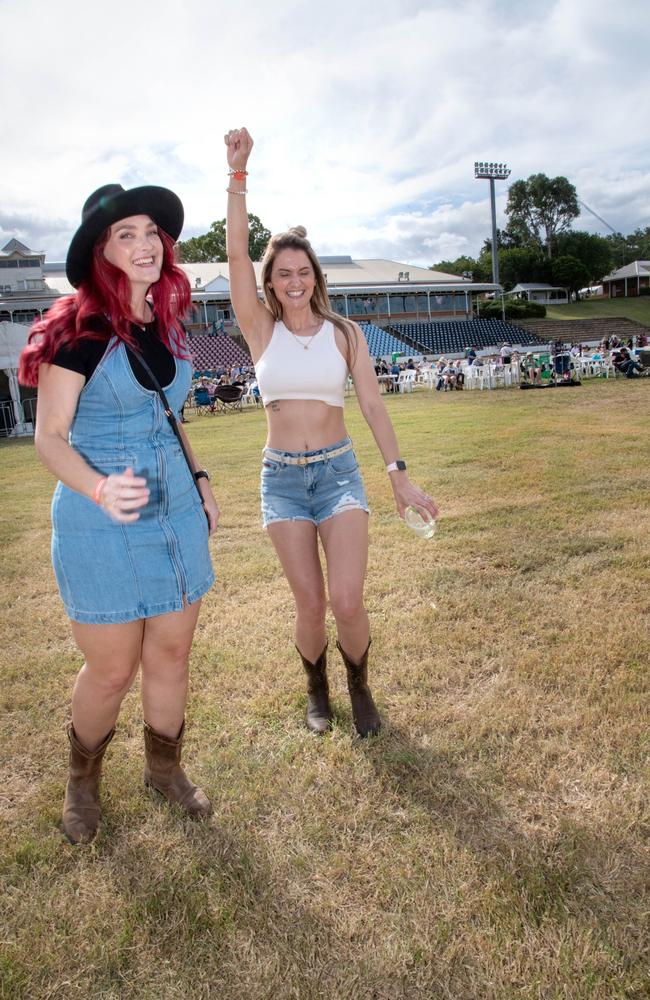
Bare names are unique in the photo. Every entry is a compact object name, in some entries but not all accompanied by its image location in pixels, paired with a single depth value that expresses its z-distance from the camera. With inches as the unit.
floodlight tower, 2588.6
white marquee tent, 645.9
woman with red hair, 78.4
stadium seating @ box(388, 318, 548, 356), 1797.5
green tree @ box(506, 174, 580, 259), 3435.0
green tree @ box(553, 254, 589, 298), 2888.8
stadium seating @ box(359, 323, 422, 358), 1679.4
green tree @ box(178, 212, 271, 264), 2694.4
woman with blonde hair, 115.7
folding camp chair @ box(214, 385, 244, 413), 826.8
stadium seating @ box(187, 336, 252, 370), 1540.4
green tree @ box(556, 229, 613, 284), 3078.2
